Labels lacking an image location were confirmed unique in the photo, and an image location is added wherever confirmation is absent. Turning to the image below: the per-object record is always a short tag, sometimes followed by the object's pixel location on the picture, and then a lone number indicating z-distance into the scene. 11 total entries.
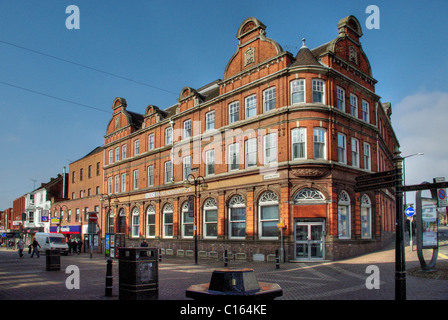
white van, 42.69
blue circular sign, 26.82
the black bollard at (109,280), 12.16
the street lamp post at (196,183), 25.82
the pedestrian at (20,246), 36.21
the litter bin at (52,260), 20.55
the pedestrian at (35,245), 36.90
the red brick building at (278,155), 25.64
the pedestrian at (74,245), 43.69
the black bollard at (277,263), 21.28
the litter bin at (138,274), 10.65
